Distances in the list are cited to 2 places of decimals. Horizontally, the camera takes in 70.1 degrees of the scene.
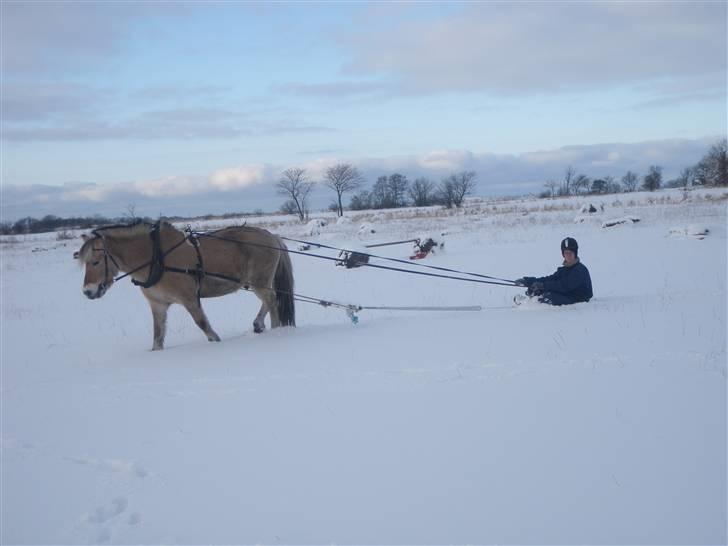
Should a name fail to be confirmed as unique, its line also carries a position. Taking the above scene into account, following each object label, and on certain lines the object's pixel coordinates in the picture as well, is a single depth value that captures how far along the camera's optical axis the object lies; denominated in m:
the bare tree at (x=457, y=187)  89.25
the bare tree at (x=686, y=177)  90.06
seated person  7.09
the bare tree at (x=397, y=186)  102.56
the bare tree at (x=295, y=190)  83.44
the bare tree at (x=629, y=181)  103.00
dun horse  6.45
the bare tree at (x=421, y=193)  97.62
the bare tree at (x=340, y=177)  88.50
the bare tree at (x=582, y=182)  103.00
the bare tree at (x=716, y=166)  53.75
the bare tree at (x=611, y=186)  98.51
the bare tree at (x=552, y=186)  105.50
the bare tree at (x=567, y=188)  103.48
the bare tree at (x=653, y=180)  83.45
